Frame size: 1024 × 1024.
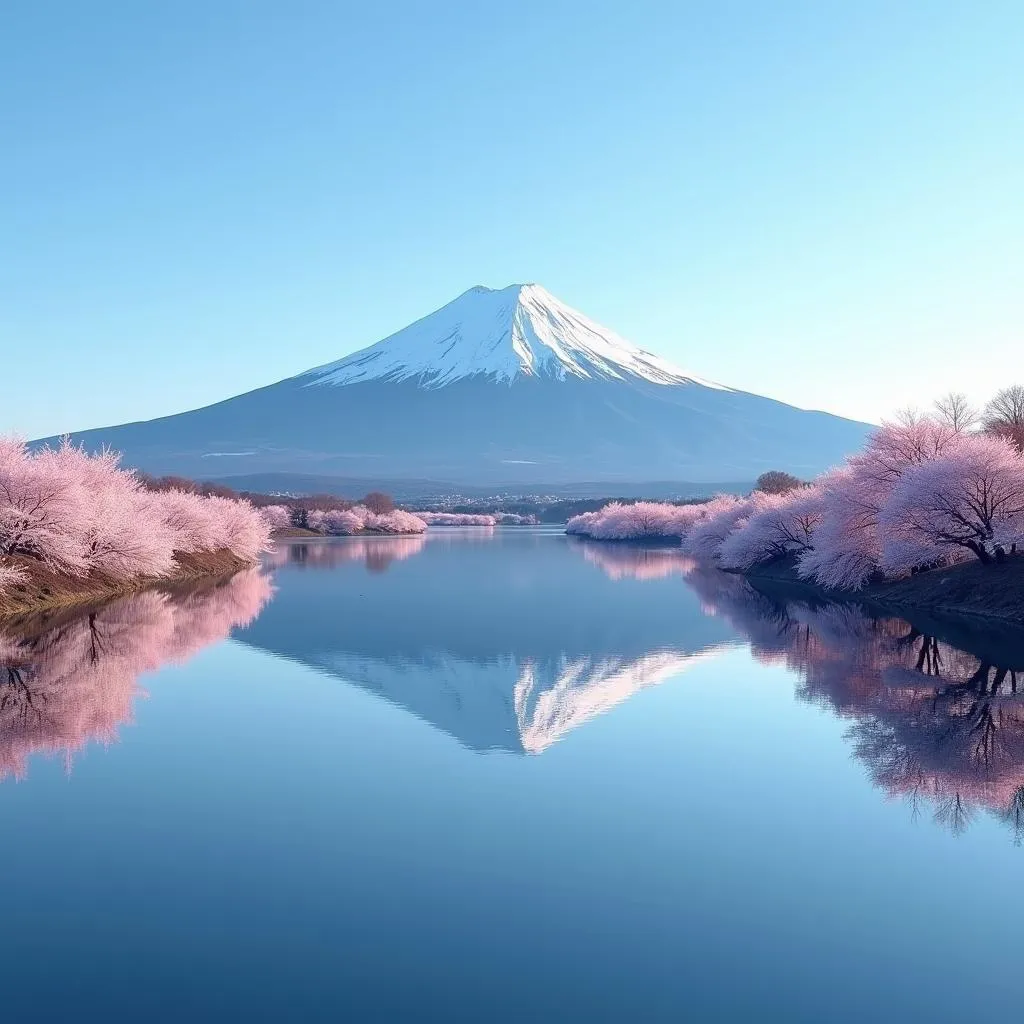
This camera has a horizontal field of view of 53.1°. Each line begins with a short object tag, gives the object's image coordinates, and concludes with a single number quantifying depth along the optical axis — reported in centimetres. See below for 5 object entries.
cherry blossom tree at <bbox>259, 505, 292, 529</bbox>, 9556
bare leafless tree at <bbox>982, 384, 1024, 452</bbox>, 3525
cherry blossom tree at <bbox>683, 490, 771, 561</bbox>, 5981
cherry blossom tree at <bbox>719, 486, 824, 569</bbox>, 4562
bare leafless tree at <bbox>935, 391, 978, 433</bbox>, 4022
